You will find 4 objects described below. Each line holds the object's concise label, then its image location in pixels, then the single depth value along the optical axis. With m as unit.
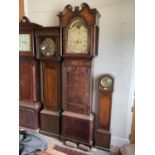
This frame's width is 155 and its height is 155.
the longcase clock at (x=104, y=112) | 2.14
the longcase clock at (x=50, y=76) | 2.26
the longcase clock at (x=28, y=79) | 2.35
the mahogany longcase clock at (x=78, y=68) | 2.03
